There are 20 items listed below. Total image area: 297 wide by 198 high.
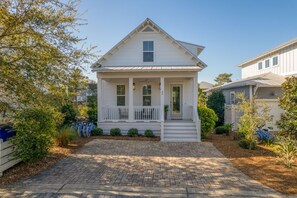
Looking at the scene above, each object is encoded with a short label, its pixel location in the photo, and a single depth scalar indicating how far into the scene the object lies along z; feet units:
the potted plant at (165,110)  43.78
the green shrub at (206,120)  36.40
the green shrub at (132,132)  38.40
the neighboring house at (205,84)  133.56
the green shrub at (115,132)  38.96
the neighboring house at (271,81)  46.46
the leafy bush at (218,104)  54.75
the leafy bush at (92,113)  42.01
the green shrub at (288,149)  20.99
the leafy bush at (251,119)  28.12
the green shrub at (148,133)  38.01
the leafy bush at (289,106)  20.88
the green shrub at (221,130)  42.35
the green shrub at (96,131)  39.17
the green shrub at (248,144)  28.43
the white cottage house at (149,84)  38.22
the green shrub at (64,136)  28.50
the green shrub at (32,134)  19.06
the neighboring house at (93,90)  82.82
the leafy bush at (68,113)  38.37
